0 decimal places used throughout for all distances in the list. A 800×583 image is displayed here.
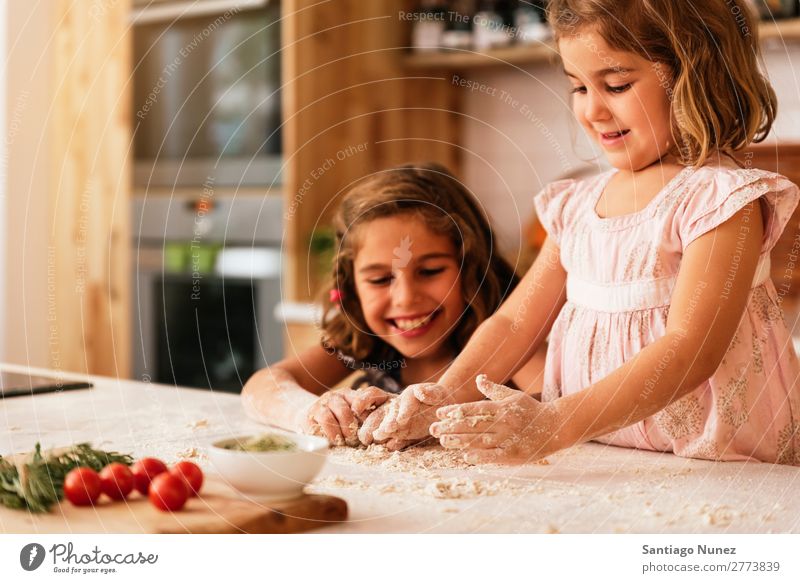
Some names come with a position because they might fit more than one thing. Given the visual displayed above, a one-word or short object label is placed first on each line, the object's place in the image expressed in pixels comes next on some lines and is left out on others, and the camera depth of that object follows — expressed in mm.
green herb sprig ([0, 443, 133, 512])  609
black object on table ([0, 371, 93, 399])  1002
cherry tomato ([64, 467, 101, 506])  600
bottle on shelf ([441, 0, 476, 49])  1854
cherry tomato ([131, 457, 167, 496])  624
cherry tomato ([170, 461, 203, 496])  605
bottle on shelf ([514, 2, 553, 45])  1776
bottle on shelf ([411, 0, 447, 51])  1854
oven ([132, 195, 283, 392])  1763
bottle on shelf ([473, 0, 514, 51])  1834
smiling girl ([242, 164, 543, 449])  969
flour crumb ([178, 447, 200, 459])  746
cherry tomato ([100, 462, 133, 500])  611
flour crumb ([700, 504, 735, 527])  596
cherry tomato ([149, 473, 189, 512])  594
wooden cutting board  584
